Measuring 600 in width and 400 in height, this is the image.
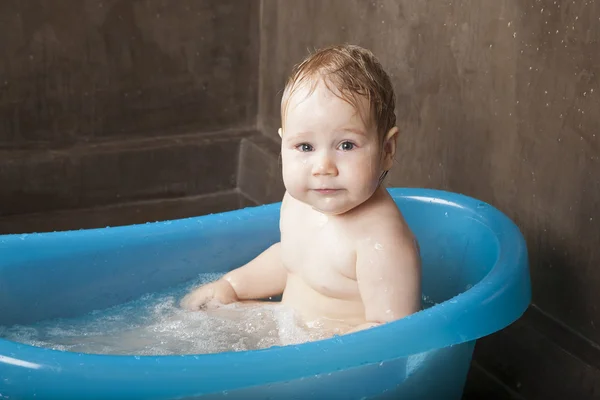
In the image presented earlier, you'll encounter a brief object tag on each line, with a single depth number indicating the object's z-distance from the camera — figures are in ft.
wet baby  4.72
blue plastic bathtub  4.24
